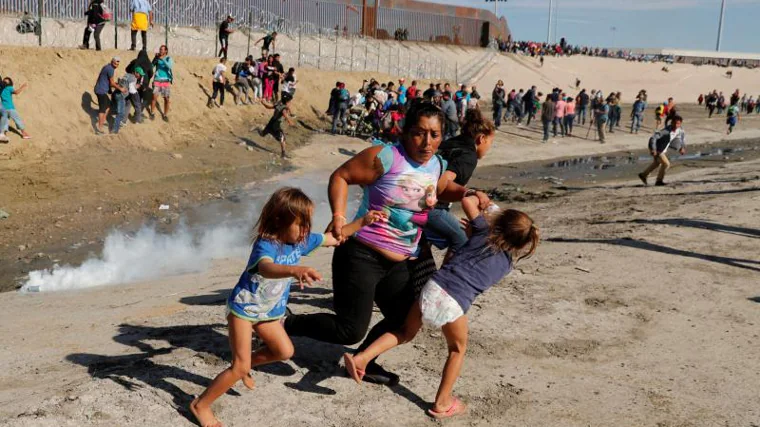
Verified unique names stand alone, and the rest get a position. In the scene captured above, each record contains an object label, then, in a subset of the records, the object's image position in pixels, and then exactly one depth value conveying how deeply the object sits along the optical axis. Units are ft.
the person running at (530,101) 95.55
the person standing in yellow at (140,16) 62.90
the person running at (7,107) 48.62
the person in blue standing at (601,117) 88.74
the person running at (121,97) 55.37
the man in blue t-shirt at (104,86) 54.49
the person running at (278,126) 60.54
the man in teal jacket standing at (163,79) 59.77
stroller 74.23
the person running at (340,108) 72.13
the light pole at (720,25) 360.24
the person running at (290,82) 73.12
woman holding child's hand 14.17
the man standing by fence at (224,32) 77.15
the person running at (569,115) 90.43
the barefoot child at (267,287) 12.87
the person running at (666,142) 49.98
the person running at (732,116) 103.86
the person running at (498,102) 86.17
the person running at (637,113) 98.83
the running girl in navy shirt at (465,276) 13.57
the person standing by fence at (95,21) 60.39
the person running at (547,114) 86.12
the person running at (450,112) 63.57
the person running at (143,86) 57.93
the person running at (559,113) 88.07
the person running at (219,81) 68.28
